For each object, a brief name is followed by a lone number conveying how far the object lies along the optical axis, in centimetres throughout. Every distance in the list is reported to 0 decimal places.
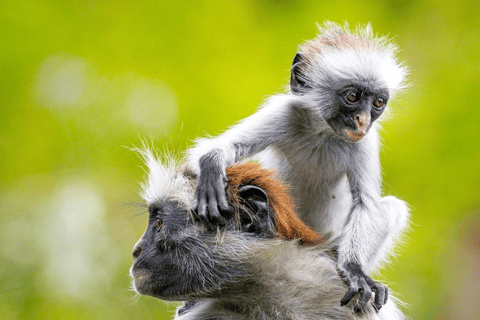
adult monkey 795
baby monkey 1020
